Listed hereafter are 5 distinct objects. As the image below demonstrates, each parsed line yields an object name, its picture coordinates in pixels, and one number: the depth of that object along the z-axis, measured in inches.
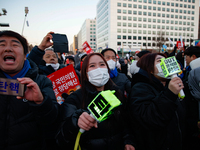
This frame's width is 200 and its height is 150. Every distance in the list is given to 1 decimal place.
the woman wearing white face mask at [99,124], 51.7
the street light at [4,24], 286.7
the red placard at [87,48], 282.2
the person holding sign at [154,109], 55.6
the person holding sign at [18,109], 48.4
